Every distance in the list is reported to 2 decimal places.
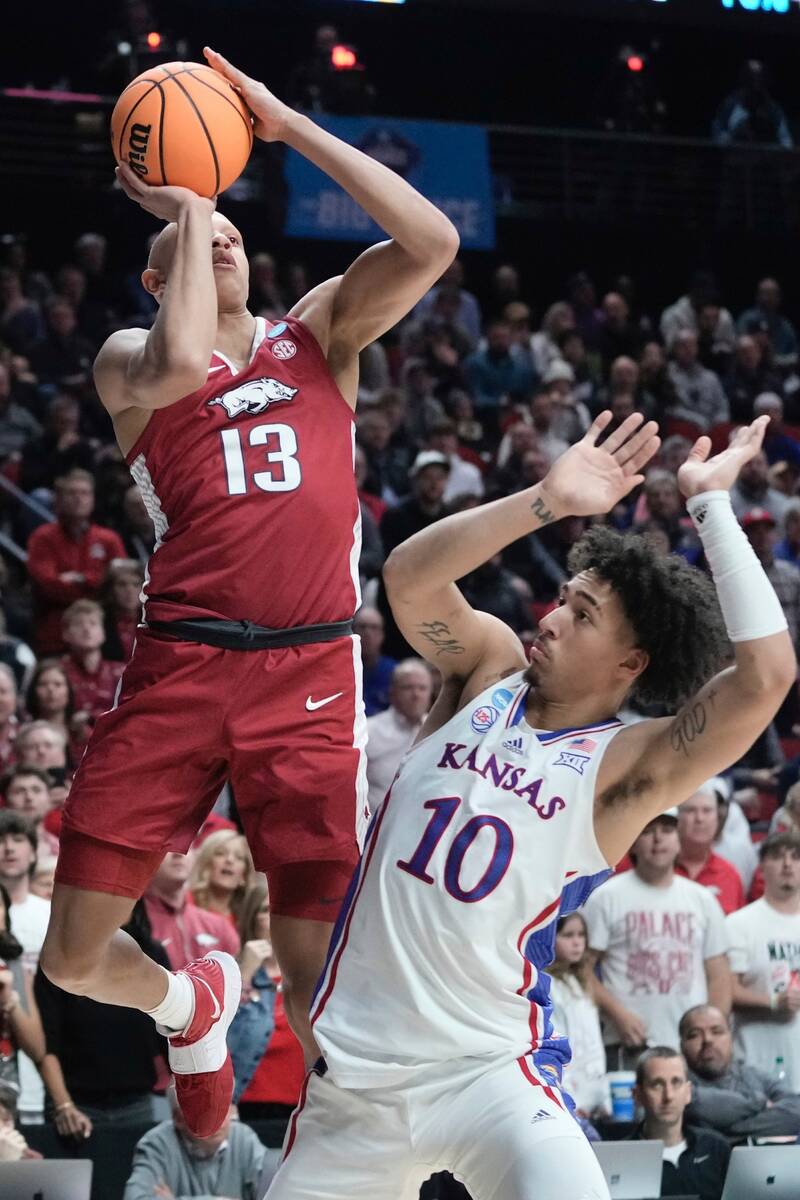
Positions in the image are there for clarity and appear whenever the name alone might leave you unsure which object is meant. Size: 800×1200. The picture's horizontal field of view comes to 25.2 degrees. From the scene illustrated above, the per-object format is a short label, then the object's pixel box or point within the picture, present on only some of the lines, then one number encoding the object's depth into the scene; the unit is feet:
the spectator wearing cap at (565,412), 45.01
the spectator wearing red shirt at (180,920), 24.71
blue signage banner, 51.31
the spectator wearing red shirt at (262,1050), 23.98
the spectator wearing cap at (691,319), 54.39
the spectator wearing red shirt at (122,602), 32.32
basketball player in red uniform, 14.40
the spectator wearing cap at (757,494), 40.93
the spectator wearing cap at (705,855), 29.27
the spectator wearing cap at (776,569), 36.86
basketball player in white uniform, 12.16
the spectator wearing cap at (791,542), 40.30
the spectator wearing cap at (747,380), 51.31
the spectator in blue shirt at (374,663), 33.22
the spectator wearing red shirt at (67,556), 33.81
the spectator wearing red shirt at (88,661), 31.19
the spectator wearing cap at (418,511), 36.73
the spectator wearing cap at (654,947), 26.81
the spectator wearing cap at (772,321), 56.18
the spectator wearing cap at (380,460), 40.27
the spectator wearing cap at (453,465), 40.65
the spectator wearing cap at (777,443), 46.57
